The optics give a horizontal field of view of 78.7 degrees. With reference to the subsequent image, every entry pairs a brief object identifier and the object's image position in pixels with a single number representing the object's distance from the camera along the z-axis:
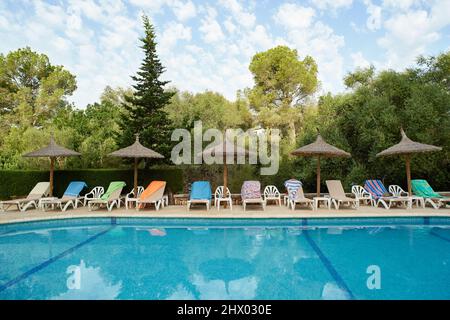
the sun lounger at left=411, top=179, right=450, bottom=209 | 8.48
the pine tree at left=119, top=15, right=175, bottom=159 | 12.12
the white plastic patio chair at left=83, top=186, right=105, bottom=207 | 9.59
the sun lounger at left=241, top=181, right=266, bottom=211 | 8.50
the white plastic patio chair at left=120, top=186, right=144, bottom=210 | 8.77
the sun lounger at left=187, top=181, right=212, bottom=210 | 8.67
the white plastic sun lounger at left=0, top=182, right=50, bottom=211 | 8.62
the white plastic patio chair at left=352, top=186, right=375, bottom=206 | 8.77
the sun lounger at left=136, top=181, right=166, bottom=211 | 8.72
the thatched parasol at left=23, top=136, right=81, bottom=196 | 9.17
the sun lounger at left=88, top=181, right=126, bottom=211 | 8.58
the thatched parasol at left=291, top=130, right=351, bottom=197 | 8.62
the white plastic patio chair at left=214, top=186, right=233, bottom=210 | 8.68
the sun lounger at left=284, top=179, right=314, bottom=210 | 8.57
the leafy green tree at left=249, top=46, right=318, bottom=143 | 21.12
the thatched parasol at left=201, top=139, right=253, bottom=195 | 8.56
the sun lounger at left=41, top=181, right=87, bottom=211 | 8.49
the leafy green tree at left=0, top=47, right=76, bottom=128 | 21.16
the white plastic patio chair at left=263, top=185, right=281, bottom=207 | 9.30
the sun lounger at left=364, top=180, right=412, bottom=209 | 8.53
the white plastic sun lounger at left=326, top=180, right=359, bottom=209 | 8.50
